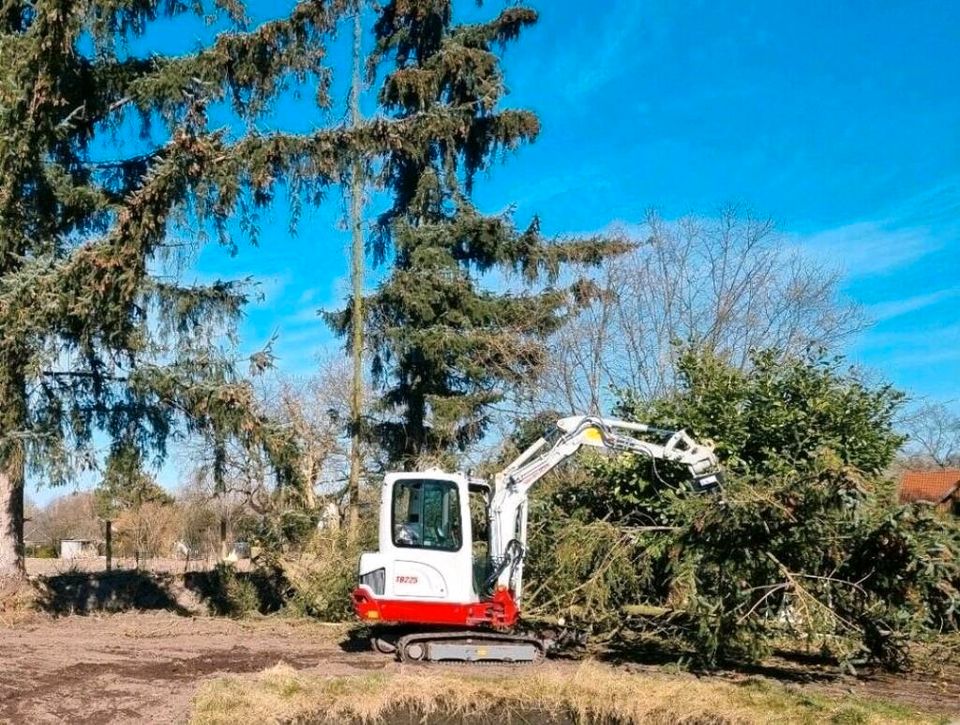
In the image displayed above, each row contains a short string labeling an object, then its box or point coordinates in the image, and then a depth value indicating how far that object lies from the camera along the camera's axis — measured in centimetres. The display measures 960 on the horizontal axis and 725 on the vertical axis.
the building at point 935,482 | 3366
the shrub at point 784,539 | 965
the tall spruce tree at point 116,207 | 1318
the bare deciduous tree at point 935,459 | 4875
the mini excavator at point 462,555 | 1118
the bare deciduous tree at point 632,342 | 2327
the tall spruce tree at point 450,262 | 1984
